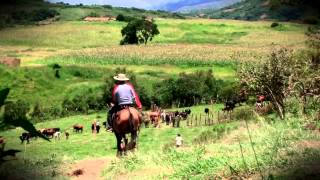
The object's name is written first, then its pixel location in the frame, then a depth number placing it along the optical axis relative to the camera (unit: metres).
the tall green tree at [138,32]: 99.38
